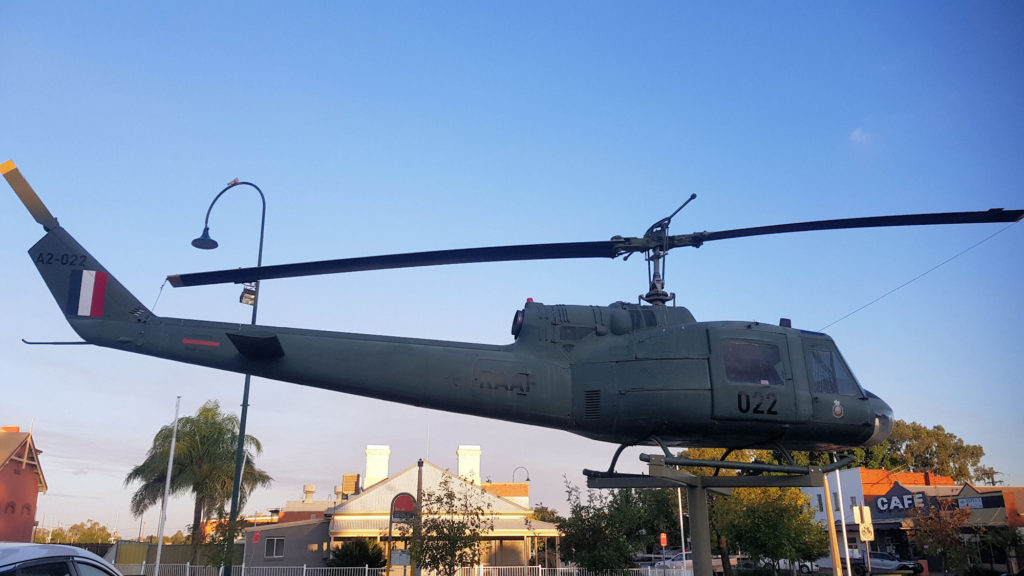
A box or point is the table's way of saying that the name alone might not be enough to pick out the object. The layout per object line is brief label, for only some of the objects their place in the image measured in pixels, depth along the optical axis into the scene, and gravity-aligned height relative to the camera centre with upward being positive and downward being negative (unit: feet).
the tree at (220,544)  68.90 -4.37
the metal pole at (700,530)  38.11 -1.33
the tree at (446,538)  85.76 -3.64
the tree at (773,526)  110.83 -3.28
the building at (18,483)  142.61 +5.93
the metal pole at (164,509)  93.13 +0.18
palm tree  121.60 +7.19
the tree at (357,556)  107.86 -7.23
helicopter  35.45 +7.43
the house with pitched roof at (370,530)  120.67 -3.70
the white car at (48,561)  16.12 -1.23
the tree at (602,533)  96.94 -3.74
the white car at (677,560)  159.27 -12.98
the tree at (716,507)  124.04 -0.24
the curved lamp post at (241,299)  56.24 +19.16
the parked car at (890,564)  126.85 -11.06
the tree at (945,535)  119.14 -5.28
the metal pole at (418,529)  82.95 -2.52
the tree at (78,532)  261.22 -9.19
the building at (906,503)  139.74 +0.21
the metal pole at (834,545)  76.13 -4.58
